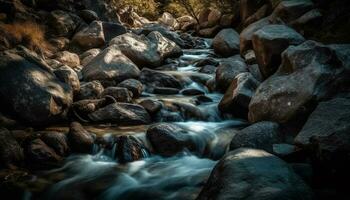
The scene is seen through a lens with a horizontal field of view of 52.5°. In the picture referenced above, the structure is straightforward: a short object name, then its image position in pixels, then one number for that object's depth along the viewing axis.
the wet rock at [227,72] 9.92
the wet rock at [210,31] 21.41
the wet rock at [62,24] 14.38
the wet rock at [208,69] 12.30
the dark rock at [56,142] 6.33
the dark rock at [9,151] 5.66
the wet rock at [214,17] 21.67
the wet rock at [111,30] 15.50
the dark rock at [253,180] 3.63
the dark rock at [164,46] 13.45
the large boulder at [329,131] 4.70
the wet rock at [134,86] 9.55
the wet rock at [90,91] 8.86
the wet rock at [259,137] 5.90
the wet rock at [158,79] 10.57
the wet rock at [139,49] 12.02
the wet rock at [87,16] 16.62
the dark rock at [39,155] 5.91
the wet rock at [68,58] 11.88
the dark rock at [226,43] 14.57
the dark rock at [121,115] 7.77
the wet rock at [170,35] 17.72
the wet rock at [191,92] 10.12
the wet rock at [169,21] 30.64
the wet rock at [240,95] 8.14
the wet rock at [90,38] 14.09
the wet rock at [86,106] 7.97
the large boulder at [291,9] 11.77
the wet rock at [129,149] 6.31
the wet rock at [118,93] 8.66
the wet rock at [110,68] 10.08
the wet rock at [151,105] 8.25
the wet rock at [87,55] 12.45
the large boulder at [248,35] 12.65
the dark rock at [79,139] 6.55
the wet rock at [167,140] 6.57
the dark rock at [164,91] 10.12
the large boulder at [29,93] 7.32
